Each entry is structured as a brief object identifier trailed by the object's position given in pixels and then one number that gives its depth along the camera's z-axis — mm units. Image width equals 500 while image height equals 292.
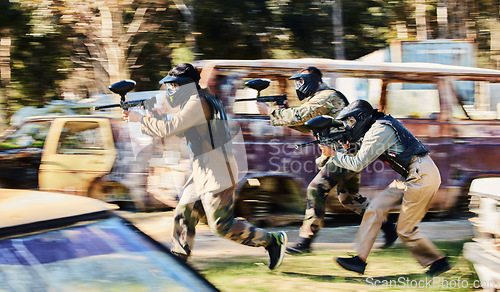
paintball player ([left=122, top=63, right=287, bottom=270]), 3908
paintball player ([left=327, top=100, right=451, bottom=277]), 4031
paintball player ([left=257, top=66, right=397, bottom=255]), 4766
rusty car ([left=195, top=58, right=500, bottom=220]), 5602
